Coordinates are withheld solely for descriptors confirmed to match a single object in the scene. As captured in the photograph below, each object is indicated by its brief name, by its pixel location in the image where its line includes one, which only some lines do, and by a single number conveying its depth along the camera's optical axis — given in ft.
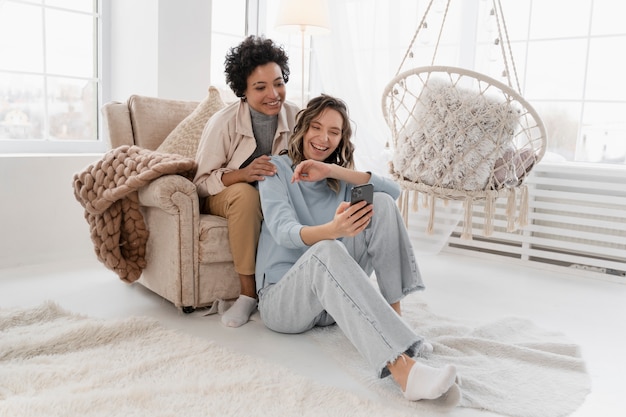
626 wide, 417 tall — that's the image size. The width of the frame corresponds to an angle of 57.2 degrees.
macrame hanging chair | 8.34
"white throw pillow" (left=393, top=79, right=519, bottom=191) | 8.34
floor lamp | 10.76
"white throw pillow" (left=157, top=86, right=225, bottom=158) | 7.94
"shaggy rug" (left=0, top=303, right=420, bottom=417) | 4.61
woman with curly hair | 6.79
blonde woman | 4.85
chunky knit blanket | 6.93
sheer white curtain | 11.98
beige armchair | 6.84
